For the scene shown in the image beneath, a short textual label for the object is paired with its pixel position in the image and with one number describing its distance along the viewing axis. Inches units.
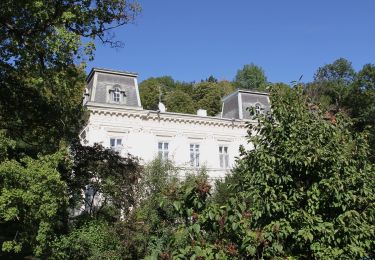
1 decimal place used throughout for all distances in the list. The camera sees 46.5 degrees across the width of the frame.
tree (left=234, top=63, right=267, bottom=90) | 2664.9
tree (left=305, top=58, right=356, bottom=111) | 2055.9
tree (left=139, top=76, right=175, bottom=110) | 2167.8
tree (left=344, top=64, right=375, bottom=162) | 1926.7
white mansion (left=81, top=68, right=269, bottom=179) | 1194.6
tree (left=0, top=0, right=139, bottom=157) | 531.8
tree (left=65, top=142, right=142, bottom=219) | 727.7
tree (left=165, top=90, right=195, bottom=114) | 2108.8
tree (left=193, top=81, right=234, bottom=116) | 2229.3
